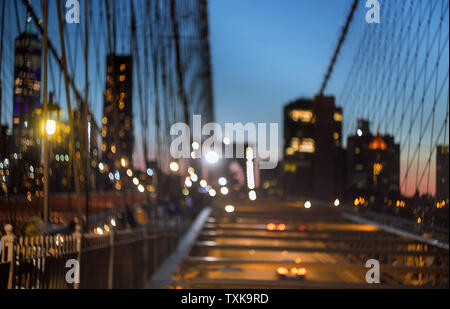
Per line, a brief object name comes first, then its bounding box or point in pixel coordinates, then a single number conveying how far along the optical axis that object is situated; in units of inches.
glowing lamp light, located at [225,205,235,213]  1191.2
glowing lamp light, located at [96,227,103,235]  305.5
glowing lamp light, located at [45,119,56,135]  271.8
